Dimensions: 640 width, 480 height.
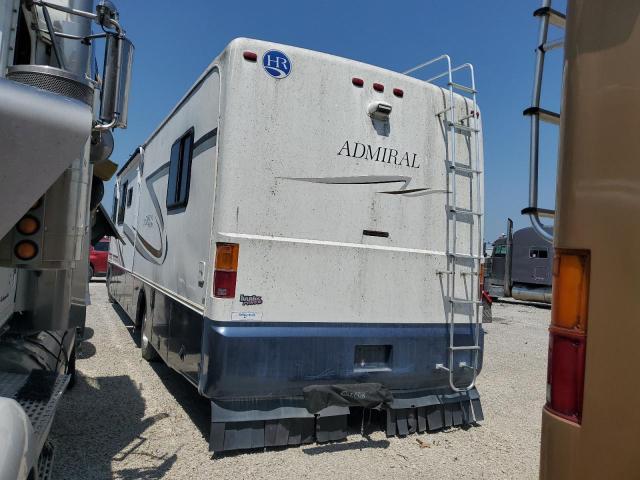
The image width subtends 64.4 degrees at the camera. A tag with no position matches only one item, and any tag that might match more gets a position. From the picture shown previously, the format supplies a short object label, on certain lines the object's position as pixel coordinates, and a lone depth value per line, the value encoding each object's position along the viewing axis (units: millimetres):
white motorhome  3768
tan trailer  1410
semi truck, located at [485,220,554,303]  16594
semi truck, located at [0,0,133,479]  1578
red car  17609
